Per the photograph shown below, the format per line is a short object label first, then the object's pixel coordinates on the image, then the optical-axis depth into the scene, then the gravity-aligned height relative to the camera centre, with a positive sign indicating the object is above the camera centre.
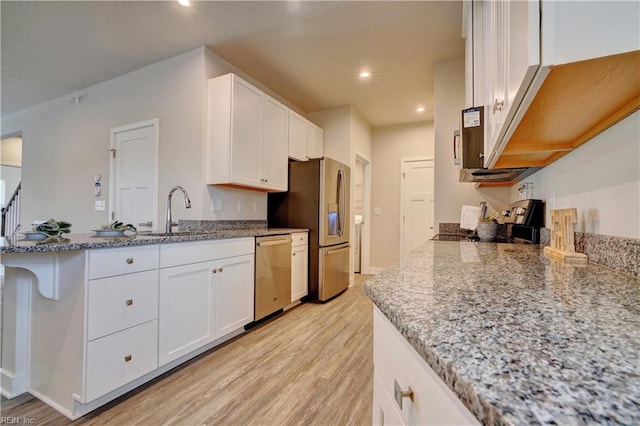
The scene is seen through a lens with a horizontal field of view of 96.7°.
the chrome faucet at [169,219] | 2.35 -0.03
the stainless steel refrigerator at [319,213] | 3.33 +0.04
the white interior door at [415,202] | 4.68 +0.25
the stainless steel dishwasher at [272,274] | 2.58 -0.56
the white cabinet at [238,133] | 2.61 +0.80
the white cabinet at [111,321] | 1.43 -0.60
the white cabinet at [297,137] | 3.49 +1.01
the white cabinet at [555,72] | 0.55 +0.33
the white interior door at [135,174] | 2.95 +0.44
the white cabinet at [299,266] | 3.10 -0.56
